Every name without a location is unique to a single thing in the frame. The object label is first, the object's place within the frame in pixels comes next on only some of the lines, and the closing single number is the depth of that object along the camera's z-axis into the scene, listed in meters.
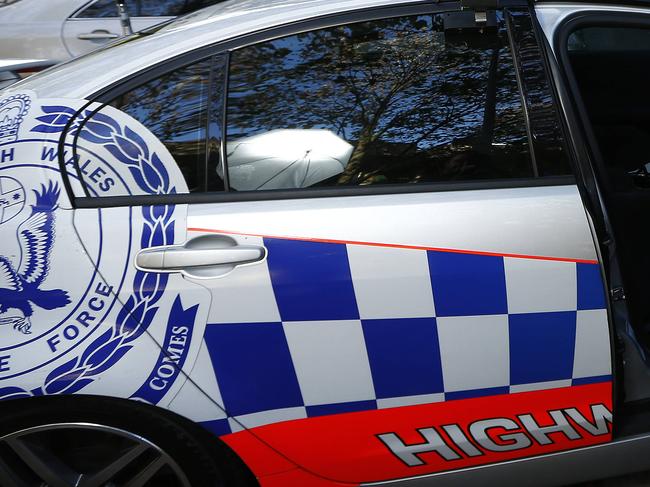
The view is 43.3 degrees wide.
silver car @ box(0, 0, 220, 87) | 4.46
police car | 1.53
